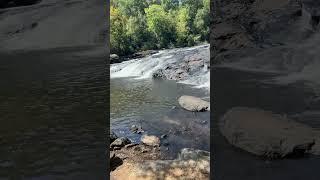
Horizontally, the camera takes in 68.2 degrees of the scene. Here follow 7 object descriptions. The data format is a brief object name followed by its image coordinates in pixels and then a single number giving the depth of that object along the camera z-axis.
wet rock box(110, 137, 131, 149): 4.35
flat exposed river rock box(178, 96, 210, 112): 5.98
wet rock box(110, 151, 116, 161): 3.65
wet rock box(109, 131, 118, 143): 4.55
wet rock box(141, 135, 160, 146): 4.46
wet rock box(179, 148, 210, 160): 3.53
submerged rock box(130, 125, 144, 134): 5.14
